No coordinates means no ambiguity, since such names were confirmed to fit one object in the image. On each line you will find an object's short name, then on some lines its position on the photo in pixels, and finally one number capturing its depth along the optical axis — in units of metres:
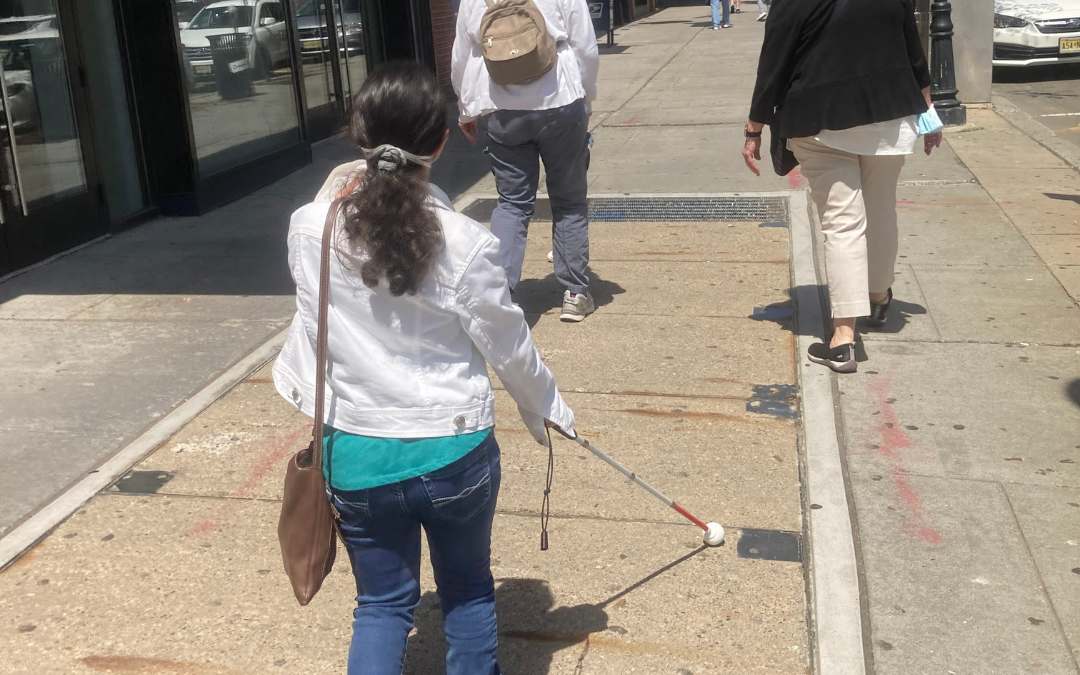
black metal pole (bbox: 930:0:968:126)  11.45
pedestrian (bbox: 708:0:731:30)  24.38
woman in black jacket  4.93
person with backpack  5.30
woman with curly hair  2.29
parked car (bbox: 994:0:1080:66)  14.90
